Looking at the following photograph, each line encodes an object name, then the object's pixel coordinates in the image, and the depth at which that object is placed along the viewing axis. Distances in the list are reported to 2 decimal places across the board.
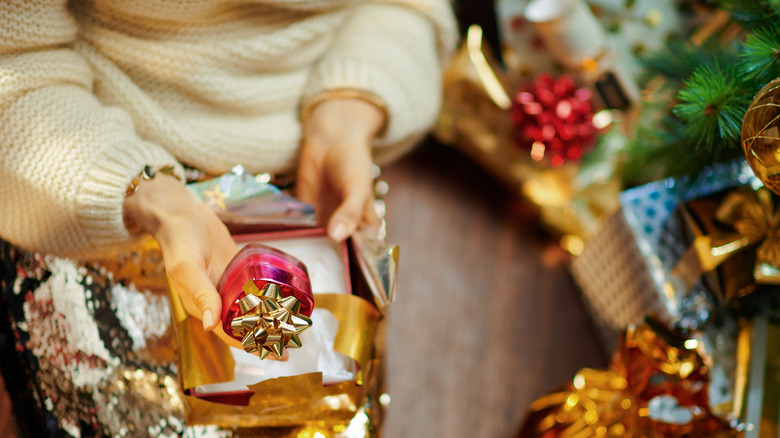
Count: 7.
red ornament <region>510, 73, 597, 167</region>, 1.07
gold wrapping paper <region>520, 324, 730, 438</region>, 0.75
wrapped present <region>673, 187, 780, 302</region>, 0.72
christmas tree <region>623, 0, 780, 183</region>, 0.58
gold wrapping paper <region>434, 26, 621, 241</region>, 1.13
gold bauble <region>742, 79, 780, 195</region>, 0.48
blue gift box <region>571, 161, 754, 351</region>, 0.83
